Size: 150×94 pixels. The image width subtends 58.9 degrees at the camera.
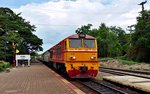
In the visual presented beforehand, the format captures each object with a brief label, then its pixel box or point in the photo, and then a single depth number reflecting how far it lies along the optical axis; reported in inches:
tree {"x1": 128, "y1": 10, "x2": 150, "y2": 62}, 867.3
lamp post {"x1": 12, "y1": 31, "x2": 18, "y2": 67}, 779.9
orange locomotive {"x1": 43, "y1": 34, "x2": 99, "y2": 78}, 334.2
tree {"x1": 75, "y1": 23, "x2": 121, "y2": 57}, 1320.3
